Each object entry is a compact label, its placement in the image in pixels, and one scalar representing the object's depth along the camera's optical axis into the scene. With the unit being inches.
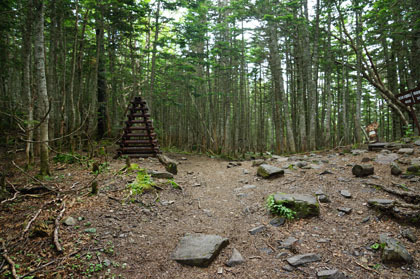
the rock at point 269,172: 205.2
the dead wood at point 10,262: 68.6
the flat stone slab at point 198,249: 91.5
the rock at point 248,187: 192.3
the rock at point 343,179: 164.5
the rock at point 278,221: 123.1
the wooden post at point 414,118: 272.2
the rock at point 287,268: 87.2
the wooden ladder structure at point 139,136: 280.5
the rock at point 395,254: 83.2
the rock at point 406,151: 200.7
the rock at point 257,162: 283.9
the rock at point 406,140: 249.2
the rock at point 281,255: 96.3
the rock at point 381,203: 114.4
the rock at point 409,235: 94.3
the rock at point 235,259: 93.0
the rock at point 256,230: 117.6
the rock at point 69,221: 103.2
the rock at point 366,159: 204.5
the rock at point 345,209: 123.7
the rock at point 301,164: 225.0
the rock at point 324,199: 138.4
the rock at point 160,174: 196.2
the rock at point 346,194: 139.6
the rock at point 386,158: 192.5
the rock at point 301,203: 125.4
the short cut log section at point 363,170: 164.9
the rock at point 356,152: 252.6
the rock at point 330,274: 80.1
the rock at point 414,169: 152.8
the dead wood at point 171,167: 233.3
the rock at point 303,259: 89.6
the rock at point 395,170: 158.5
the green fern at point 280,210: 126.3
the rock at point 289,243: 101.5
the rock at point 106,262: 83.0
